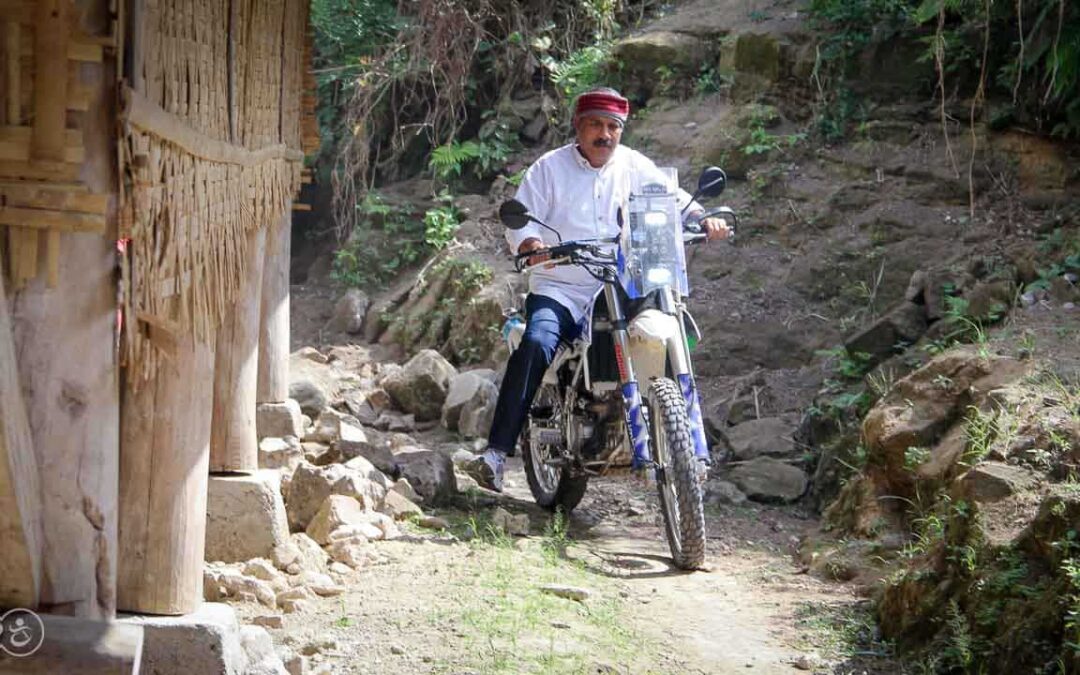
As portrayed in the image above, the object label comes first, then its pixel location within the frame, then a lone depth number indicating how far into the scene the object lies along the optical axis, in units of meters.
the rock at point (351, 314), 13.18
